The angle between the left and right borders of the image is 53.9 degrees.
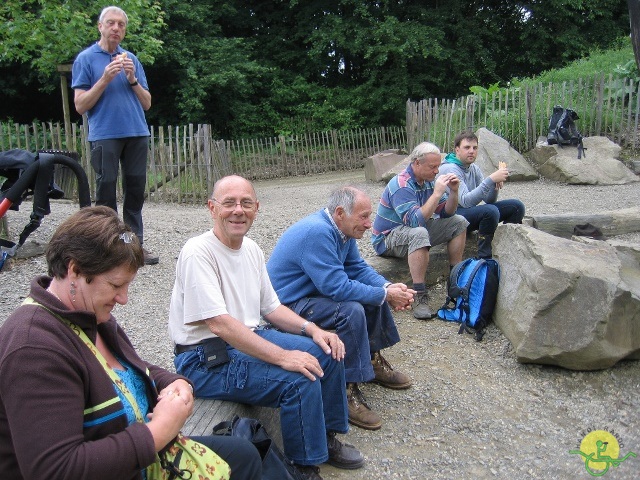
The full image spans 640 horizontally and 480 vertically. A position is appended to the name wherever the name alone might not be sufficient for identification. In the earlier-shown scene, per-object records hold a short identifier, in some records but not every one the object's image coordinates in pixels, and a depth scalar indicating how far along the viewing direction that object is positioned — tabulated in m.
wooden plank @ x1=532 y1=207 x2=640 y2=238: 6.14
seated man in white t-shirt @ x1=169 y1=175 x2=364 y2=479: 2.57
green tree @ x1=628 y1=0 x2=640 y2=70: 7.86
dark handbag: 2.21
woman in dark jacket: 1.41
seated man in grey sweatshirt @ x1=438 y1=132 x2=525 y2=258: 5.38
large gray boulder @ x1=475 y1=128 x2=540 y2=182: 10.02
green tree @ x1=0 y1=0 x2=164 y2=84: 10.70
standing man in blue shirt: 4.74
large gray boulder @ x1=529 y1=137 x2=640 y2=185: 10.01
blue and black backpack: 4.70
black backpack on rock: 10.62
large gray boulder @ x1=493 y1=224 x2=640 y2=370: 3.99
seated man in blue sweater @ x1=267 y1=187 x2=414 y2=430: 3.25
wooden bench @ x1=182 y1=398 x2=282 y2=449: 2.41
